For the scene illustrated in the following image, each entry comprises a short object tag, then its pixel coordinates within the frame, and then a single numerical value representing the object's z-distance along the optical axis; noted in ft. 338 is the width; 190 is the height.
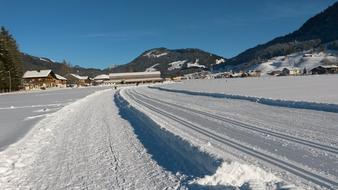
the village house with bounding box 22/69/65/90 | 495.00
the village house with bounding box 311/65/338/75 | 537.65
